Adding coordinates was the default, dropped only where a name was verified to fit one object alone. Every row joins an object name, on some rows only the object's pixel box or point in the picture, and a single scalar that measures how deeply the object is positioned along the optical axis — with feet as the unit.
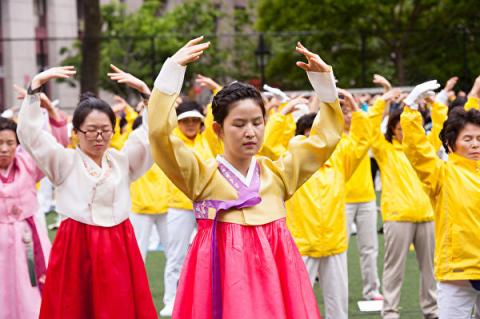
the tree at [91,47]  55.98
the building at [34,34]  97.30
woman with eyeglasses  18.58
